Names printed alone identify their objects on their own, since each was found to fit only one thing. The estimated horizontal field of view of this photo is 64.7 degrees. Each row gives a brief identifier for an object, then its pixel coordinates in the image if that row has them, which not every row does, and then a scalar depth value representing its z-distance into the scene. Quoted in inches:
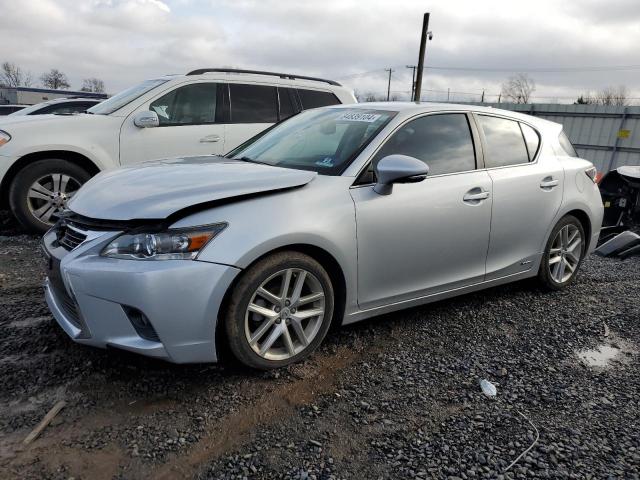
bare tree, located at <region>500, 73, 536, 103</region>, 2271.8
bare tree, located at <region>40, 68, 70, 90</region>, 2719.0
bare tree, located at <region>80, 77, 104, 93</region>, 2898.6
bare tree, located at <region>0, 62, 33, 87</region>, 2662.4
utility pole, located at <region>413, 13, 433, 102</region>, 1044.5
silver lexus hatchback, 100.7
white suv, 213.9
